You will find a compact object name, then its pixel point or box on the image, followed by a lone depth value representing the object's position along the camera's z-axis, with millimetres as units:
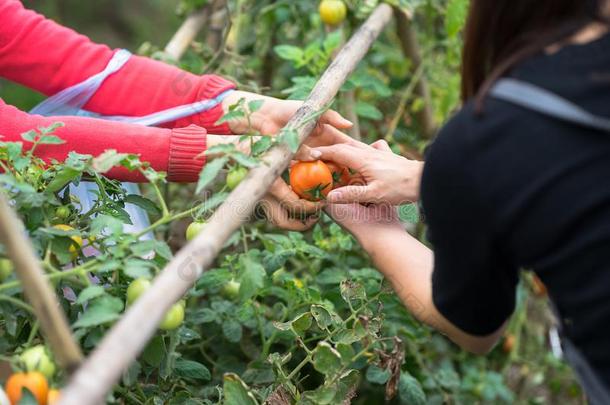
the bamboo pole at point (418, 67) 2238
